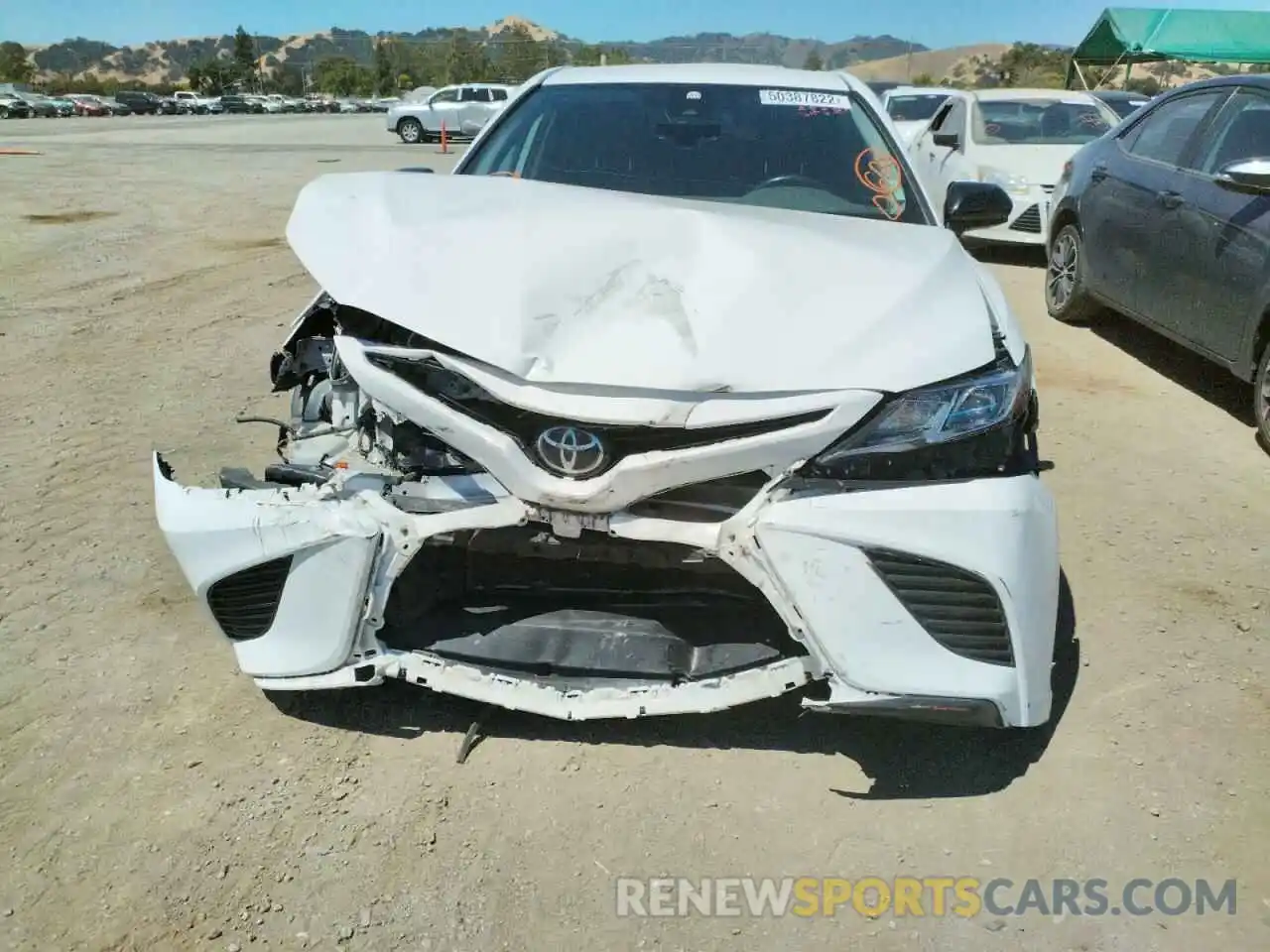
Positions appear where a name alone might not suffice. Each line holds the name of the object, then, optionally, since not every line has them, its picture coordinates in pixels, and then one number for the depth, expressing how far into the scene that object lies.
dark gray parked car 4.92
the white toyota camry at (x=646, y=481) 2.16
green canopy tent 26.02
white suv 31.75
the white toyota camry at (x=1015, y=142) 9.27
